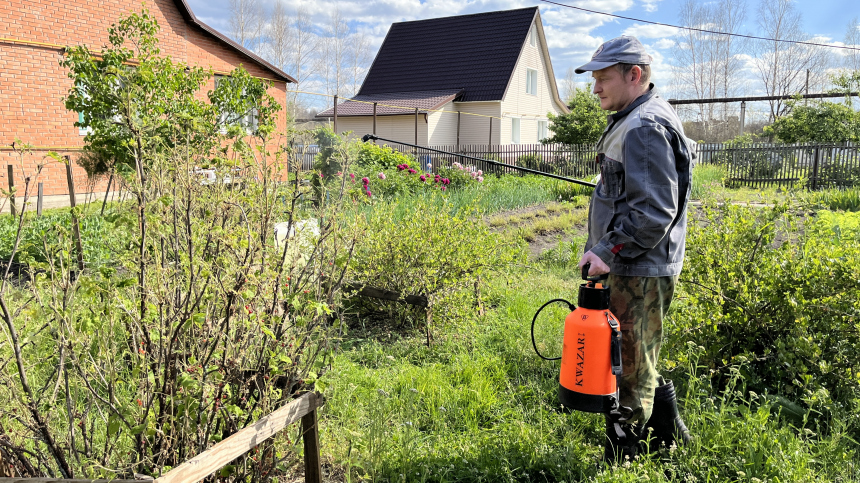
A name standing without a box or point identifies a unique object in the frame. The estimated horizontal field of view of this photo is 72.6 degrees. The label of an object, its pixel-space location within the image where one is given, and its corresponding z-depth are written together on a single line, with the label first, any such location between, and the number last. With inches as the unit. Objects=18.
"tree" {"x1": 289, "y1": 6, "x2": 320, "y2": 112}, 1813.5
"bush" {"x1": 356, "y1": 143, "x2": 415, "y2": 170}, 451.8
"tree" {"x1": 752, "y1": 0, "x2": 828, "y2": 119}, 1625.2
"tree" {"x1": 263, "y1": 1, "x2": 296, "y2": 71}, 1771.7
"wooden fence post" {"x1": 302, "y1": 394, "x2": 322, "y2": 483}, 81.0
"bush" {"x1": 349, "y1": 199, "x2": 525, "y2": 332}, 163.5
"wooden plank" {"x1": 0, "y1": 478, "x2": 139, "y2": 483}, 60.3
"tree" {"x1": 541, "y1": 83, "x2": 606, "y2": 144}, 879.7
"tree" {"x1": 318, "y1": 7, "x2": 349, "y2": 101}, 1969.7
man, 89.3
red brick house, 462.9
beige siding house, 1043.9
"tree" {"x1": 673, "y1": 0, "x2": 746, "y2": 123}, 1710.1
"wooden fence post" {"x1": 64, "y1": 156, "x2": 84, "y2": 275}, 74.1
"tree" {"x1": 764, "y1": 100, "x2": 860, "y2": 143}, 721.0
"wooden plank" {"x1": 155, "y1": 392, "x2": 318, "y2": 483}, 61.3
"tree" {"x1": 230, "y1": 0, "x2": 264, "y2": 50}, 1670.8
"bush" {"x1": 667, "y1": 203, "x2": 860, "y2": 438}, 119.2
